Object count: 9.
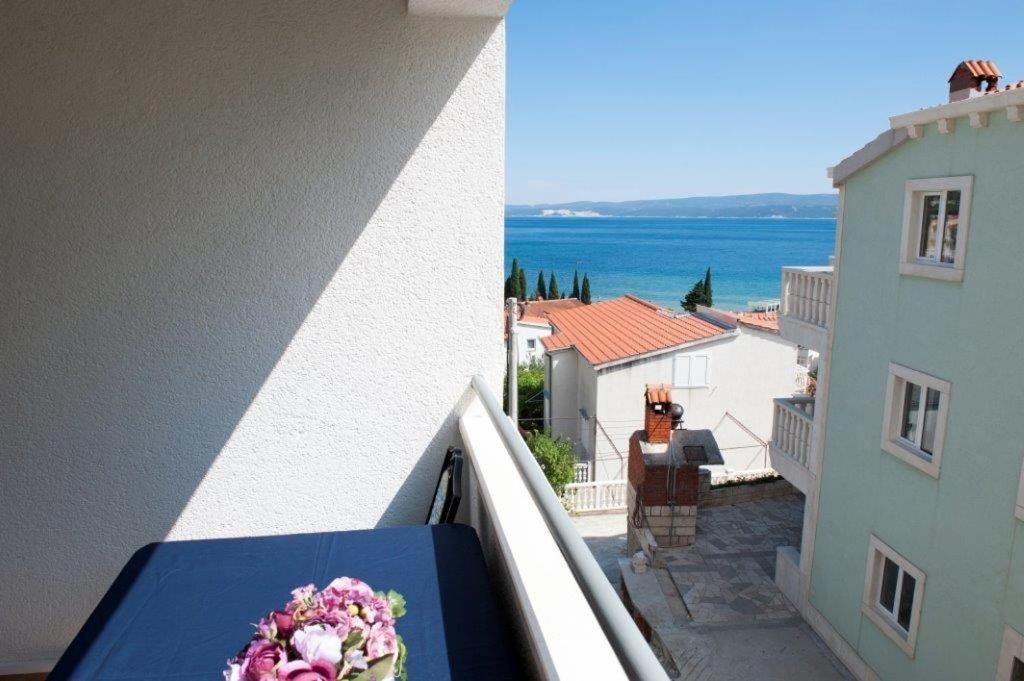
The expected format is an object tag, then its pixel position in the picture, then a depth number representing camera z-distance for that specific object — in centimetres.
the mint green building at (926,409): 504
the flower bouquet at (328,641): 81
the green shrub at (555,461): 1138
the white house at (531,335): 2280
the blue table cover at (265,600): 131
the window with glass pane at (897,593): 642
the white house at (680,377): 1297
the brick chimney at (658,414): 755
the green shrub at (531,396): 1819
